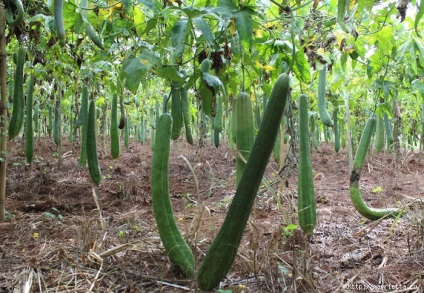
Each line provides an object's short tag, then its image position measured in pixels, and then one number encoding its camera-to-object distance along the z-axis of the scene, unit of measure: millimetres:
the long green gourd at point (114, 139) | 3812
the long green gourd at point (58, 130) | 6216
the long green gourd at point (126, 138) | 9267
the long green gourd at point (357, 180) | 3213
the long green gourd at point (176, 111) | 2176
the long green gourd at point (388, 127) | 6770
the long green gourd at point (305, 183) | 2467
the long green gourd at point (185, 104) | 2326
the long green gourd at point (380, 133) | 5276
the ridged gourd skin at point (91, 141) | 3475
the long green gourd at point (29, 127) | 3477
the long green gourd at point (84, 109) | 3712
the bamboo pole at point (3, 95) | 3079
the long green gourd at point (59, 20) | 1580
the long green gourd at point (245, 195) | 1488
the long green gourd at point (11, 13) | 2350
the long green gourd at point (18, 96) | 2924
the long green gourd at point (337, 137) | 8583
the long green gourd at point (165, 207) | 1992
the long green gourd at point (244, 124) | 1975
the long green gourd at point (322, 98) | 3176
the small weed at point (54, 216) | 3532
